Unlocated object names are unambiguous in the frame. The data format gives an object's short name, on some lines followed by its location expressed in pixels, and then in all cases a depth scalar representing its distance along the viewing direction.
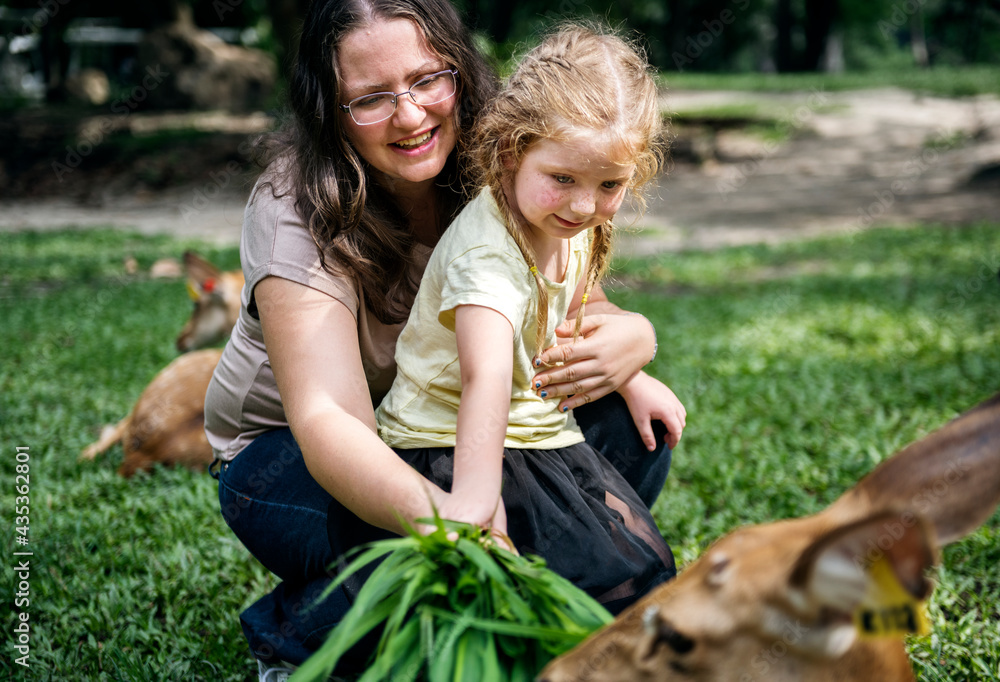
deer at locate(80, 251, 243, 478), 4.06
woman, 2.10
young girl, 1.93
